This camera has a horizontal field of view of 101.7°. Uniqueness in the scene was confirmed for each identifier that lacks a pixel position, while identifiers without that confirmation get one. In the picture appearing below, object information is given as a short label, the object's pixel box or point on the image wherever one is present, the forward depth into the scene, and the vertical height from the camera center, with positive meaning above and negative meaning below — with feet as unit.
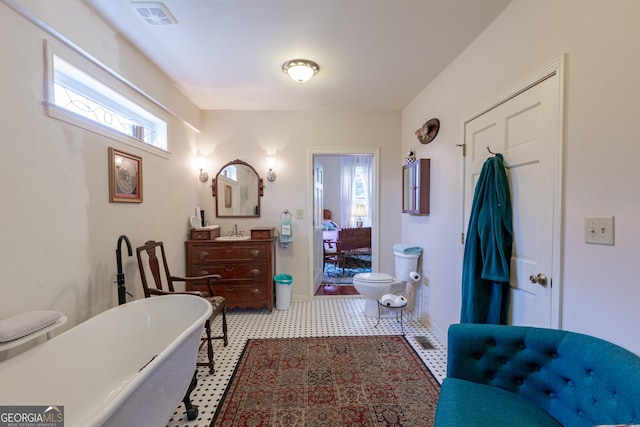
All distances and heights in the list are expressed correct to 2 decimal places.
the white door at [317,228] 11.78 -0.93
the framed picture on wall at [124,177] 6.12 +0.75
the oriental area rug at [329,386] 5.06 -4.04
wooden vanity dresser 9.82 -2.21
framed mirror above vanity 11.21 +0.68
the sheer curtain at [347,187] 22.03 +1.82
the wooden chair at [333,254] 16.47 -2.86
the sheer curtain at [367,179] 21.86 +2.52
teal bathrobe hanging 5.33 -0.84
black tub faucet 5.75 -1.57
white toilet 9.30 -2.62
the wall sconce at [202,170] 10.91 +1.58
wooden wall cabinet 8.89 +0.81
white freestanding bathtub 3.36 -2.50
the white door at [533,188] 4.33 +0.40
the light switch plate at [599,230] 3.53 -0.27
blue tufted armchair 2.90 -2.25
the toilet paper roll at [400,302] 8.90 -3.18
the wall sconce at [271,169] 11.07 +1.67
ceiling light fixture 7.38 +4.04
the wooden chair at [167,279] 6.56 -2.12
